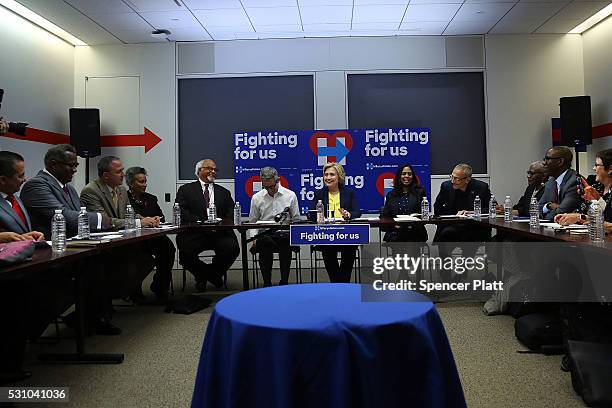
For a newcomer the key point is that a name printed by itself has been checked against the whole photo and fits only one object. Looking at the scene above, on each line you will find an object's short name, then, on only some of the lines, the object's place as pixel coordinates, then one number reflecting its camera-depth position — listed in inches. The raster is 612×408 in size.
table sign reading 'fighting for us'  140.6
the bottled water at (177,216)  168.7
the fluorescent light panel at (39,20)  193.8
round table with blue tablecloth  42.8
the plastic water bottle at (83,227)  118.0
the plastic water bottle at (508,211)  150.2
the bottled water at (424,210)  168.5
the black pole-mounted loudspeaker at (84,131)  231.5
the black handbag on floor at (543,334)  104.9
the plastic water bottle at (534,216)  130.1
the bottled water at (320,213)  155.8
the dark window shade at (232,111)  245.4
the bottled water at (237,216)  164.1
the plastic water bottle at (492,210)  167.8
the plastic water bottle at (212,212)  179.7
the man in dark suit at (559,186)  151.6
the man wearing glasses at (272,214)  172.9
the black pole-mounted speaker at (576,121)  220.2
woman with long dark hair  182.2
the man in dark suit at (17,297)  87.9
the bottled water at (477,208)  171.3
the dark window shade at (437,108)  241.6
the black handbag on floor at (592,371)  76.0
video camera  139.3
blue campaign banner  239.0
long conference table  79.4
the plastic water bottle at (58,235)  95.8
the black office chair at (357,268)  169.0
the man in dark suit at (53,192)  120.5
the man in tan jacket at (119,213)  133.5
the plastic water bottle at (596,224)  89.4
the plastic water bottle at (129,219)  145.2
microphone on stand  165.5
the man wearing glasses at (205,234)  175.9
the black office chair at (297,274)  180.5
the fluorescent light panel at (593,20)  212.8
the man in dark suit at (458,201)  176.1
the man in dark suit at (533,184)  197.5
